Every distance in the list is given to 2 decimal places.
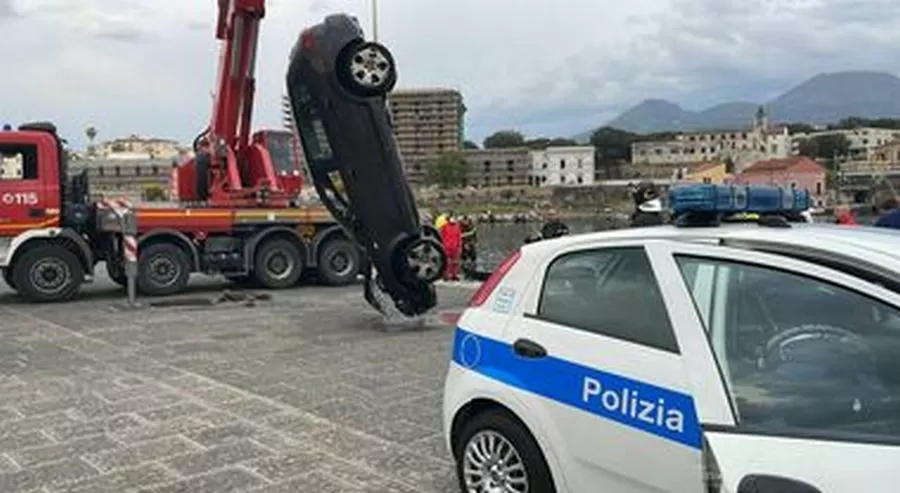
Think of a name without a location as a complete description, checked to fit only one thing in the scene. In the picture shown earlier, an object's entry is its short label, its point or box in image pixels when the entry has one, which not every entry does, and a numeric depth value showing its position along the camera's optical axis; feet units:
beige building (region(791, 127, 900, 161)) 504.02
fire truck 50.90
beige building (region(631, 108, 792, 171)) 551.59
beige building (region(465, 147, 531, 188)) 539.70
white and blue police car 10.25
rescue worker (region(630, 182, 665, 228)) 27.79
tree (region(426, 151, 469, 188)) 415.21
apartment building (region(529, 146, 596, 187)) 528.63
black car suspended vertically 38.65
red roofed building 331.98
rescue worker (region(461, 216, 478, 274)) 69.17
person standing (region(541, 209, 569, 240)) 50.05
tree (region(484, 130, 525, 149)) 625.82
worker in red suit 63.05
